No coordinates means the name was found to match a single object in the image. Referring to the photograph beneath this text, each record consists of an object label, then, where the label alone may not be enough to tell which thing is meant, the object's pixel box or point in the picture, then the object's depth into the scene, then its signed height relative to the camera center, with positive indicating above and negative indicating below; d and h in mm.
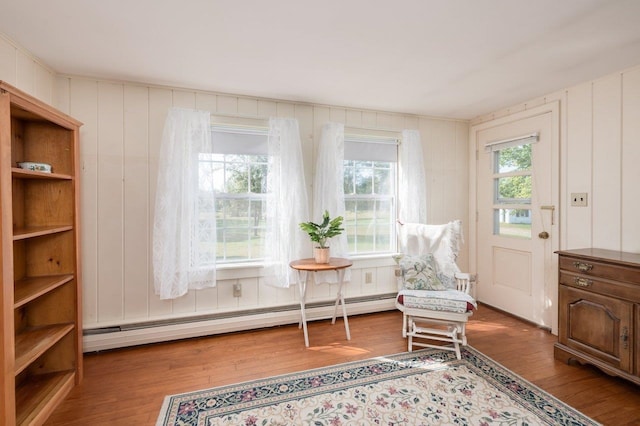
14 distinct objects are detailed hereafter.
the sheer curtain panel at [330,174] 3244 +381
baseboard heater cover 2686 -1117
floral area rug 1830 -1258
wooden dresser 2059 -752
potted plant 2930 -225
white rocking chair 2582 -718
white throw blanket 3004 -334
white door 3098 -67
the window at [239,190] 3037 +208
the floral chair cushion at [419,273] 2869 -615
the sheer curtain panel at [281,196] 3070 +141
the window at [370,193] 3535 +193
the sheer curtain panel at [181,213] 2730 -23
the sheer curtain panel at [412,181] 3600 +334
